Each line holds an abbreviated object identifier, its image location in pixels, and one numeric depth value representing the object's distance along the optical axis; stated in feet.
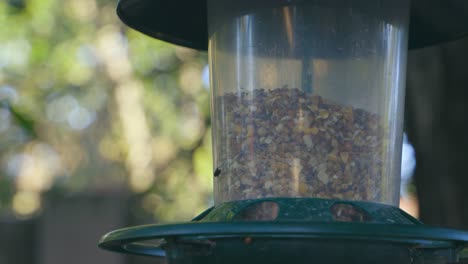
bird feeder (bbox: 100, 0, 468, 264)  2.19
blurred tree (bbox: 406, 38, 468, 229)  3.65
